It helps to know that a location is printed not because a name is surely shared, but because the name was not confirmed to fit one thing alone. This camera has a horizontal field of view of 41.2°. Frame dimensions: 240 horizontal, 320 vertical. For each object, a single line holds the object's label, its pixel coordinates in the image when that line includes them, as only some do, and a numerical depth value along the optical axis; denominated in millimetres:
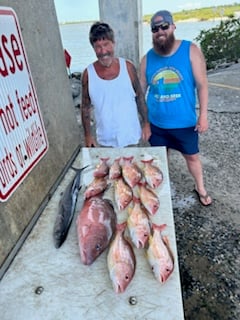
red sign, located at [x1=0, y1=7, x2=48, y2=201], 1352
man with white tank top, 2275
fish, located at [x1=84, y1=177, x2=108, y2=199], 1676
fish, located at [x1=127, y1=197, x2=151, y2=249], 1368
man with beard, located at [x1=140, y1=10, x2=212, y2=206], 2512
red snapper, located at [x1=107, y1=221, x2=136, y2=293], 1163
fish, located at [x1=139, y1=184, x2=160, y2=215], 1554
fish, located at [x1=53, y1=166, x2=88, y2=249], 1431
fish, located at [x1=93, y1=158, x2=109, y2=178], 1896
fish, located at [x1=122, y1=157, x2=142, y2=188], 1801
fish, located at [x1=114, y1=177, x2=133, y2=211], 1613
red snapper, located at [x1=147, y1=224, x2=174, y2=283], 1201
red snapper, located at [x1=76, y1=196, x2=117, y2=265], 1297
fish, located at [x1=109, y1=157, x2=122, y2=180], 1856
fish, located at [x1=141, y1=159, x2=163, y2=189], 1767
